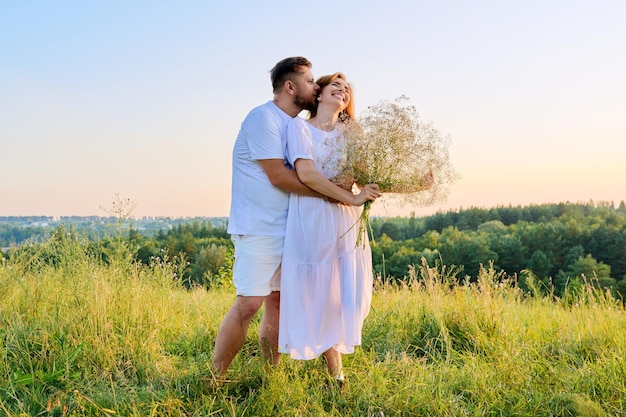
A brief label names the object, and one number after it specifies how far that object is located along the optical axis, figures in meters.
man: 3.39
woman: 3.38
